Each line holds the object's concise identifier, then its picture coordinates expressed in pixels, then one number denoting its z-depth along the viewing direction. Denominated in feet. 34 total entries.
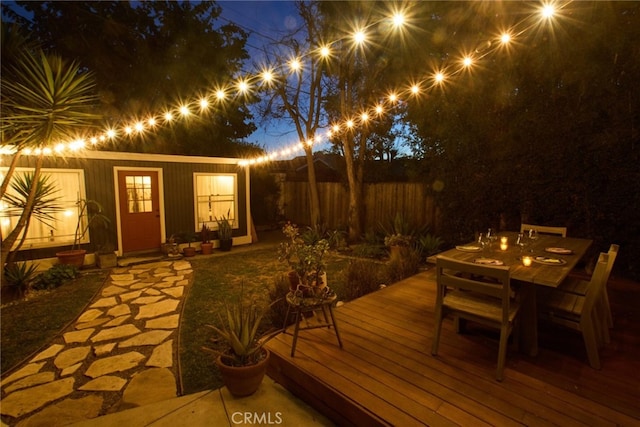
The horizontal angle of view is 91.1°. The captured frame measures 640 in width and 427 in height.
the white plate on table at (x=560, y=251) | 9.77
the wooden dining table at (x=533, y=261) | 7.57
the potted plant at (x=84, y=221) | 18.51
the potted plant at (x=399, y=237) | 18.75
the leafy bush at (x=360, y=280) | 13.25
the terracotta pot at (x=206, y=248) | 23.49
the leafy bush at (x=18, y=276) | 14.67
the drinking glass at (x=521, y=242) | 10.70
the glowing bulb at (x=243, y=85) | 13.74
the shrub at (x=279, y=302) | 10.79
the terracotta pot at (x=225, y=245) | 24.70
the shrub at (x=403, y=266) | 15.30
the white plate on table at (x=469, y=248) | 10.49
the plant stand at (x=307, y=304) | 7.95
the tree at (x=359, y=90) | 23.50
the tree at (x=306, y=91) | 25.95
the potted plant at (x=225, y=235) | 24.73
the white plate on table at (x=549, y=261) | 8.56
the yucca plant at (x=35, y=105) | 11.64
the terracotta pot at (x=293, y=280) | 11.80
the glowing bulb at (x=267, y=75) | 13.24
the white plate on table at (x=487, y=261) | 8.46
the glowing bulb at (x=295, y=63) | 12.80
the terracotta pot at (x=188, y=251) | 22.54
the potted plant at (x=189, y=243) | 22.56
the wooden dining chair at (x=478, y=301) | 6.87
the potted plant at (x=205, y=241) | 23.50
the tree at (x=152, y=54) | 27.76
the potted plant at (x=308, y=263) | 8.82
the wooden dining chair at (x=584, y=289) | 8.53
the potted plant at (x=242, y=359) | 6.96
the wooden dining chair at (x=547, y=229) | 13.46
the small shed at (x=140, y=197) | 18.89
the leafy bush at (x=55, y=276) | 15.75
